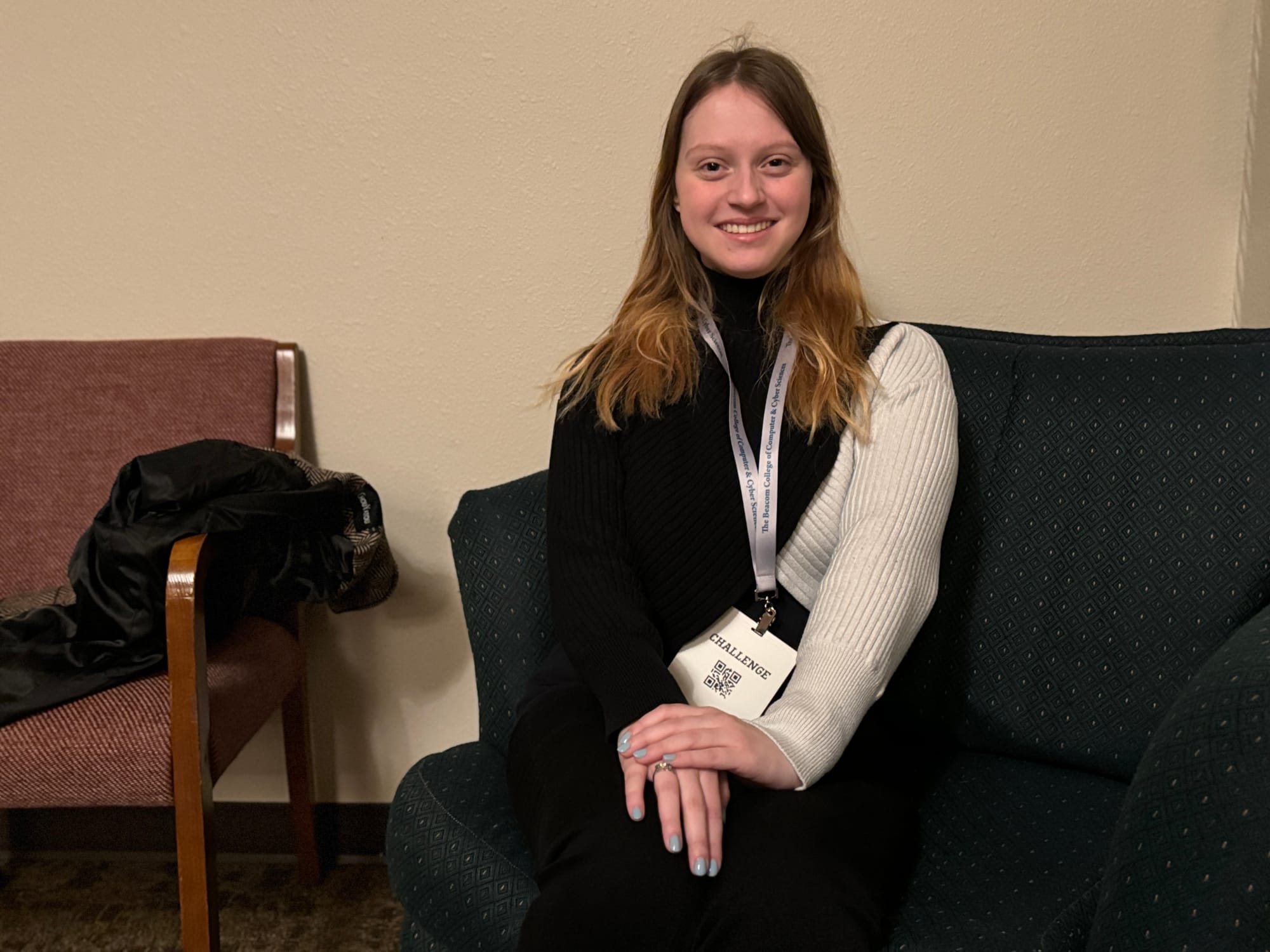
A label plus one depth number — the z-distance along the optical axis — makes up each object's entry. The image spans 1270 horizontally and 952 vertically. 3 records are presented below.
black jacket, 1.46
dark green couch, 1.13
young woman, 1.01
